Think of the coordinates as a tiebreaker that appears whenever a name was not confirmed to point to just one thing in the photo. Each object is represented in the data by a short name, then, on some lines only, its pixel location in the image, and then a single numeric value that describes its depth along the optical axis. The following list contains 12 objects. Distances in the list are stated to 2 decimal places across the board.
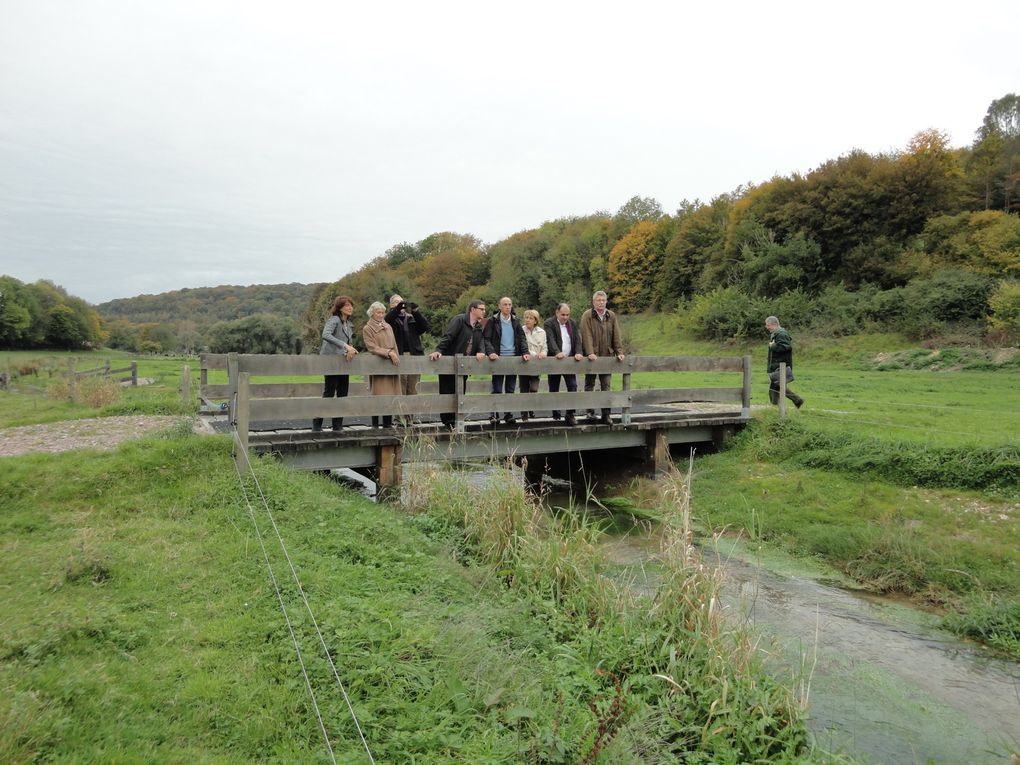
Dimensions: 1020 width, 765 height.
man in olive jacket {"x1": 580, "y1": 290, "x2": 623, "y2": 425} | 10.34
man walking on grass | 11.73
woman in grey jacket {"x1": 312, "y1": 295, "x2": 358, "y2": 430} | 8.37
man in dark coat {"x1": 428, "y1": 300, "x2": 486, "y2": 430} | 9.19
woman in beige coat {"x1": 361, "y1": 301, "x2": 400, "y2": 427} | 8.06
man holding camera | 9.13
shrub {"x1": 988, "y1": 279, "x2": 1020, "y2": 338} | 21.75
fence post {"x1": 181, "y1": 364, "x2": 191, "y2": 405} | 14.88
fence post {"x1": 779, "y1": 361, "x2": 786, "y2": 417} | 11.44
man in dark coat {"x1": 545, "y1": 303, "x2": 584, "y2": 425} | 10.13
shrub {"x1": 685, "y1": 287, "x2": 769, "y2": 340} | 32.59
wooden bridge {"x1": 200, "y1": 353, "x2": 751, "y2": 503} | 7.34
